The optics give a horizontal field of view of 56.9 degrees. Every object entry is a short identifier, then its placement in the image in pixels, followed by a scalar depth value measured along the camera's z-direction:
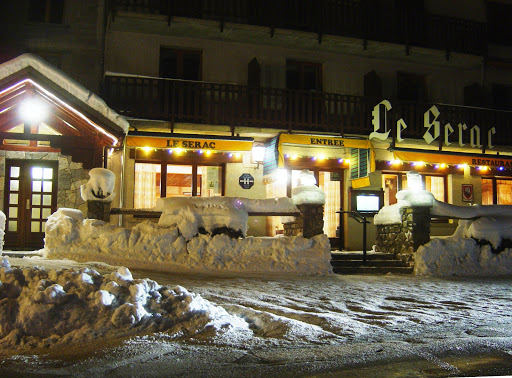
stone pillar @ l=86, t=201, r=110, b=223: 10.38
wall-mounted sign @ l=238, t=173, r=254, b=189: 15.16
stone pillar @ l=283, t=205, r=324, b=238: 10.63
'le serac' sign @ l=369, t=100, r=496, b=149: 15.50
